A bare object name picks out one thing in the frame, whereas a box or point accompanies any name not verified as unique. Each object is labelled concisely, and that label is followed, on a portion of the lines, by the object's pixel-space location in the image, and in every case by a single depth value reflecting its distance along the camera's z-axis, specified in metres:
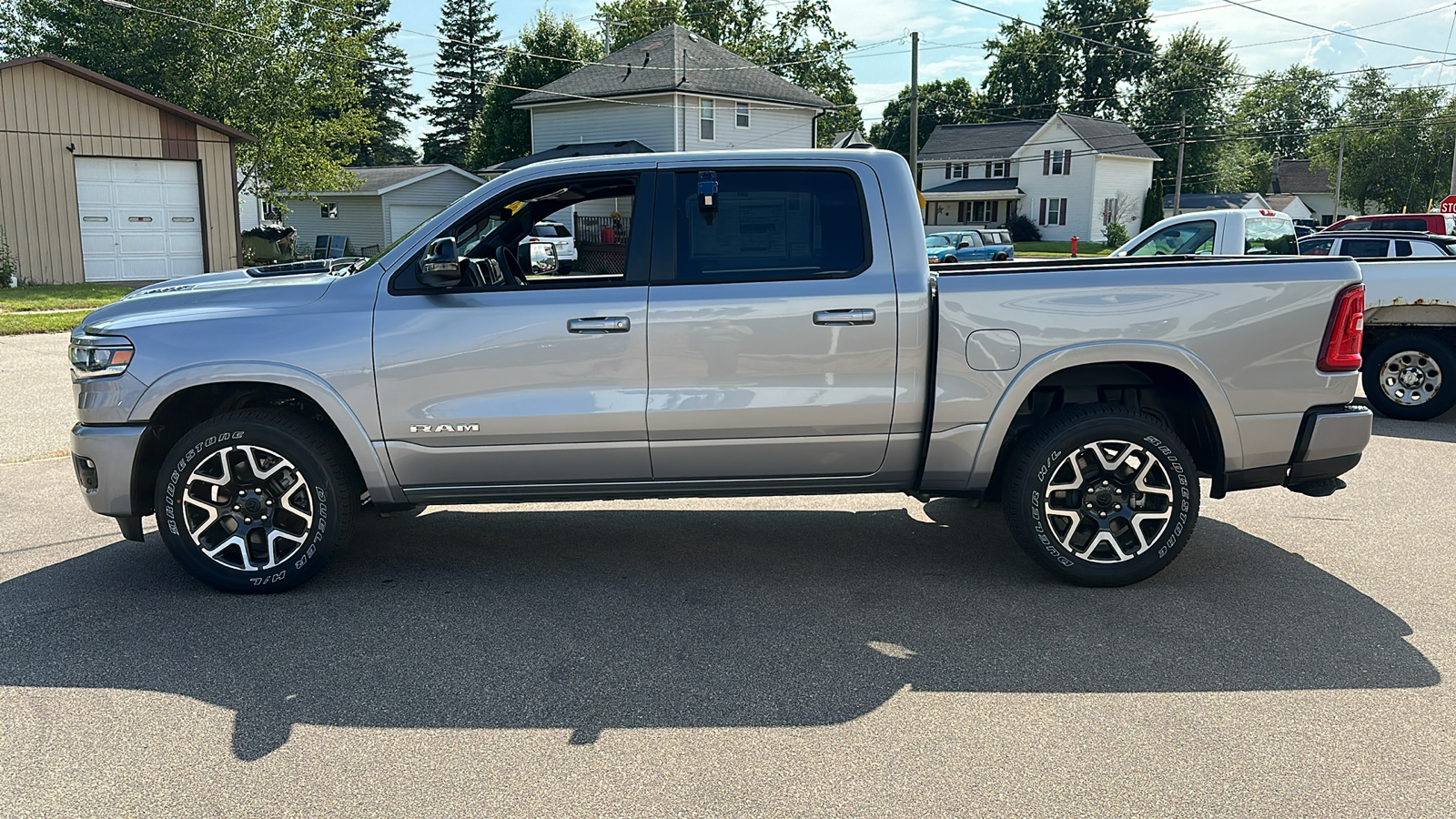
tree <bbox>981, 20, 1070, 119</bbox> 81.75
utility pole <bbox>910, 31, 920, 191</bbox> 34.47
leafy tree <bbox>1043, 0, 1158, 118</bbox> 81.06
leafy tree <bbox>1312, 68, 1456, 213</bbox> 68.88
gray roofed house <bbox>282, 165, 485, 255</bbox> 42.47
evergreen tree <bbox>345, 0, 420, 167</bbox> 70.75
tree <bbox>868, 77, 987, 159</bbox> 83.06
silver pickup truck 4.98
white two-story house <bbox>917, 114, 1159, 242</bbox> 61.44
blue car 32.22
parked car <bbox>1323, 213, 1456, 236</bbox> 20.67
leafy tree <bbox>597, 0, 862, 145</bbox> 60.28
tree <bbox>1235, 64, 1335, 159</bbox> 104.62
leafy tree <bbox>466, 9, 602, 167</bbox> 52.38
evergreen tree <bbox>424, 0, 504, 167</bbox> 75.81
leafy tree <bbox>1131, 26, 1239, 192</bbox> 77.94
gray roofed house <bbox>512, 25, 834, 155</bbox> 41.16
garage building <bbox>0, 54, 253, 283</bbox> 23.85
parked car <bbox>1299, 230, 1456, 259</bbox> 12.63
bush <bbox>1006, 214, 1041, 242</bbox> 62.66
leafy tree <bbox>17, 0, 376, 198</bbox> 31.34
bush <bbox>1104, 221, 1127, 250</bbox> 58.12
